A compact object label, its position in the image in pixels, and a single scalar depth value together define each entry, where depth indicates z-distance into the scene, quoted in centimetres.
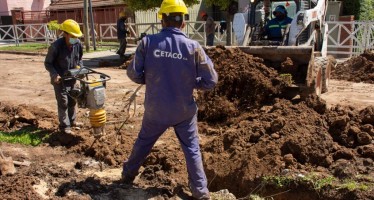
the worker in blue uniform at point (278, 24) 894
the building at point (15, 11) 3094
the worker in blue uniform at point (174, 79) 388
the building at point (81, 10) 2772
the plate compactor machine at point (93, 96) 526
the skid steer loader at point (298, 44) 694
